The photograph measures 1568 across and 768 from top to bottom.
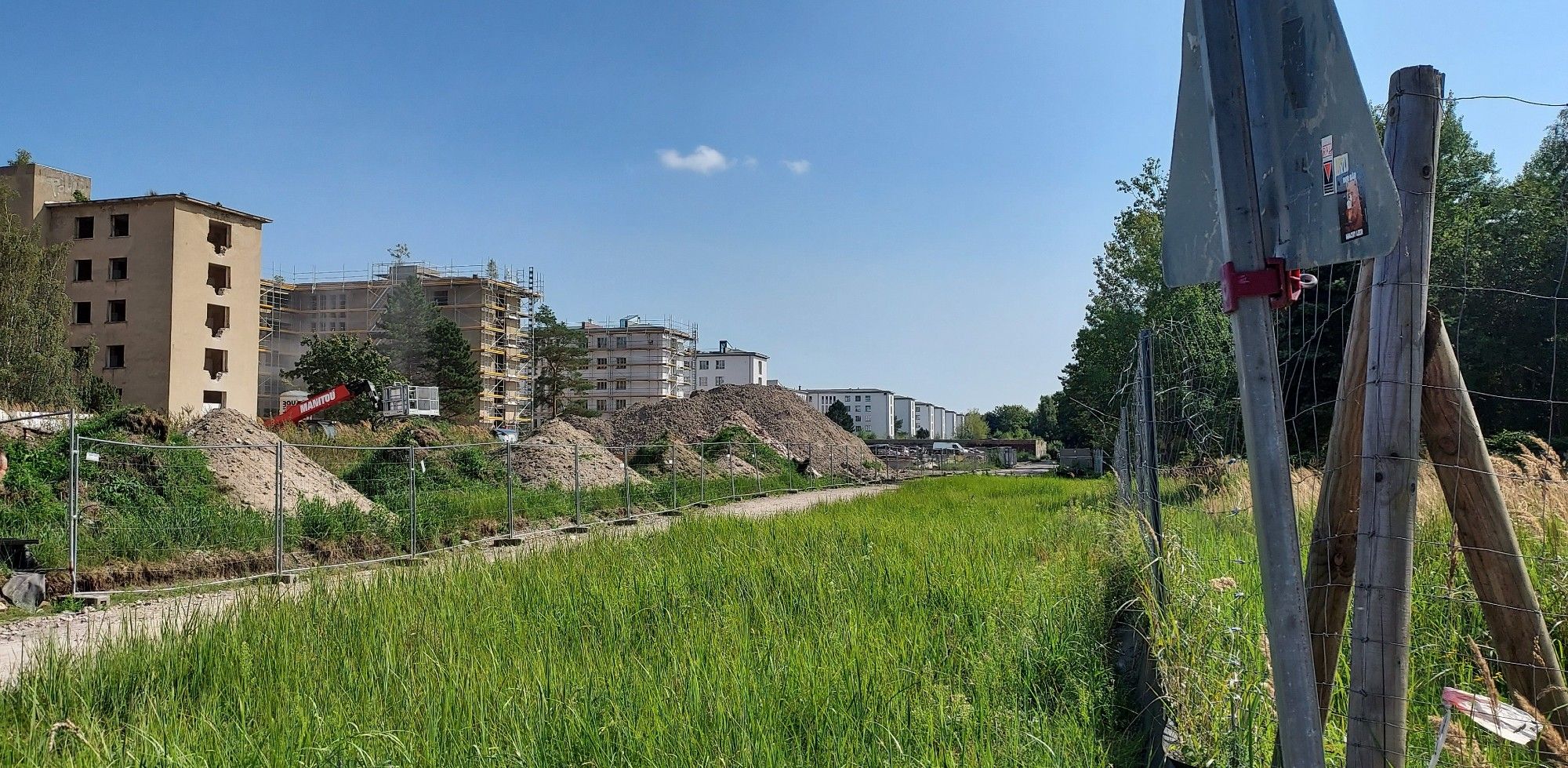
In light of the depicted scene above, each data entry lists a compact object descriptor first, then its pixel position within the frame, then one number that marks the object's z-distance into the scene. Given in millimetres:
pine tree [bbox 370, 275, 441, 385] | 67938
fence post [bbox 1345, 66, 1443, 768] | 2465
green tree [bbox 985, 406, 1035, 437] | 171750
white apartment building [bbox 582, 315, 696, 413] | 112125
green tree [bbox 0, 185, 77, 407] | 37500
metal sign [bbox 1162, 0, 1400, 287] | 2012
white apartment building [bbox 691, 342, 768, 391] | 137000
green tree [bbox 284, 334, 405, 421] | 55531
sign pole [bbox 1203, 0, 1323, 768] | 2098
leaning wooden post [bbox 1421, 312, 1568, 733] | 2625
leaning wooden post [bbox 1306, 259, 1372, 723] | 2676
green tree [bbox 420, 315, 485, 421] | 65875
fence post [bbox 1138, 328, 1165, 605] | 5418
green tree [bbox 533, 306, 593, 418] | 83750
